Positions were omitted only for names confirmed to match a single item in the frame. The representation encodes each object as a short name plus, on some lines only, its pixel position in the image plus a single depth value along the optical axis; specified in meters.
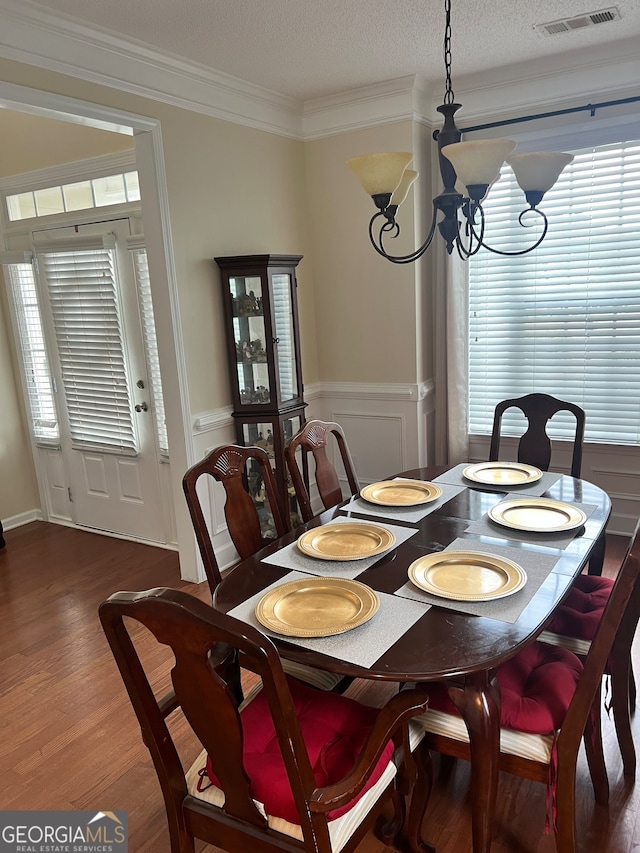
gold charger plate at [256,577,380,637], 1.53
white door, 3.85
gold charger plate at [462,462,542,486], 2.54
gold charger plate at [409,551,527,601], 1.65
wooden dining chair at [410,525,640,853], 1.42
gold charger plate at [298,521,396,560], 1.93
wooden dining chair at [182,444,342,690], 2.04
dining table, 1.44
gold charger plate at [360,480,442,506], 2.37
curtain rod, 3.29
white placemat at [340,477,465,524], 2.25
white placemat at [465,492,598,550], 1.96
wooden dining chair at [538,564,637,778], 1.81
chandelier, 1.79
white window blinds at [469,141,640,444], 3.50
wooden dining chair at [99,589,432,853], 1.13
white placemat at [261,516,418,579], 1.84
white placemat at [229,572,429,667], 1.44
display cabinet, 3.46
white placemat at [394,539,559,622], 1.58
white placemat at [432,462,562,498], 2.45
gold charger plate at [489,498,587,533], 2.05
